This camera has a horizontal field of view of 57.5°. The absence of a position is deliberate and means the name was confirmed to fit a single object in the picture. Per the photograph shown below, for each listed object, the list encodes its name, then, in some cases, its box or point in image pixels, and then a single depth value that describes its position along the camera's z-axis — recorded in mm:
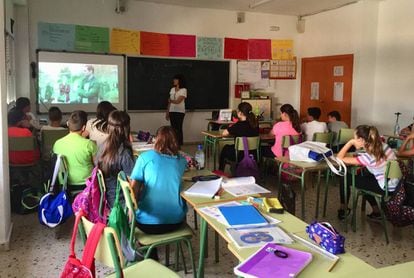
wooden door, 7668
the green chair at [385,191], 3287
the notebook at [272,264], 1389
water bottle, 3184
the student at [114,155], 2832
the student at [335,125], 5495
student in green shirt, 3414
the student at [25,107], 4797
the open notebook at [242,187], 2463
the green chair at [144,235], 2182
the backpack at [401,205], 3261
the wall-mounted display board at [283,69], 8828
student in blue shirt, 2377
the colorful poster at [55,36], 6738
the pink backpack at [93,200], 2730
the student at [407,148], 3939
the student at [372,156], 3367
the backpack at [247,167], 4645
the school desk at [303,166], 3641
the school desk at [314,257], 1439
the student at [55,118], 4781
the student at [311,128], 5302
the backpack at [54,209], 3203
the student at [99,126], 4027
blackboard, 7633
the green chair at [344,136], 5273
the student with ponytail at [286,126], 5016
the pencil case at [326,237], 1604
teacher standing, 7555
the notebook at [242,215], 1918
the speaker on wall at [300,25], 8789
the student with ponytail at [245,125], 4941
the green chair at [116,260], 1439
